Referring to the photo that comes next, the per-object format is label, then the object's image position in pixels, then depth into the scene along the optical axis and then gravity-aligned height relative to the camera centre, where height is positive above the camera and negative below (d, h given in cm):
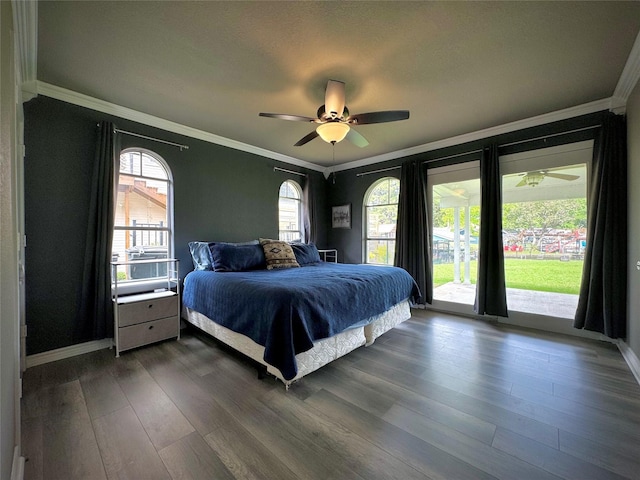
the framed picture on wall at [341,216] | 513 +41
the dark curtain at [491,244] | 338 -11
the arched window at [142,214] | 303 +30
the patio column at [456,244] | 399 -13
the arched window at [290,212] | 475 +48
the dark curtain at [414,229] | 406 +12
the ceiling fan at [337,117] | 223 +107
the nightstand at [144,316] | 257 -79
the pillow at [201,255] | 323 -21
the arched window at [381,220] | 467 +31
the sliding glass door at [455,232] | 379 +6
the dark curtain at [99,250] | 262 -10
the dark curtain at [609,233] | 264 +2
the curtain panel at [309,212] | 492 +48
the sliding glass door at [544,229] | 306 +7
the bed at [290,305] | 197 -61
